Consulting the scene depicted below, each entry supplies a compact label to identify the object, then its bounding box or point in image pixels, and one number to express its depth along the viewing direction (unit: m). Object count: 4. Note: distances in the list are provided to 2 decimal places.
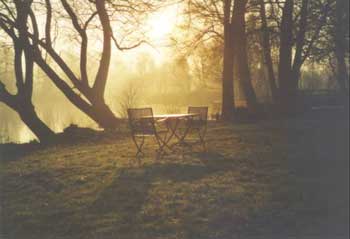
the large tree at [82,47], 17.28
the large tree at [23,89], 15.87
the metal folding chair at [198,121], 10.88
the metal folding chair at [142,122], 10.04
